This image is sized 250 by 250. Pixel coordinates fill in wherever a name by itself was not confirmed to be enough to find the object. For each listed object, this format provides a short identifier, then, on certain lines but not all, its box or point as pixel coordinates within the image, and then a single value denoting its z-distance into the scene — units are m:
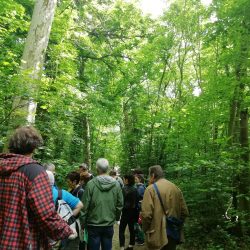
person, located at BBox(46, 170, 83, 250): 3.87
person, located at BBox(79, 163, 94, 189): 6.63
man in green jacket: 5.20
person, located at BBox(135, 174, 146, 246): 8.00
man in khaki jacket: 4.69
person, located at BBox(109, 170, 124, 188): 9.91
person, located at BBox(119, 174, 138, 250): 7.48
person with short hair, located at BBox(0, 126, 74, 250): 2.34
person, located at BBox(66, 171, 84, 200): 5.92
